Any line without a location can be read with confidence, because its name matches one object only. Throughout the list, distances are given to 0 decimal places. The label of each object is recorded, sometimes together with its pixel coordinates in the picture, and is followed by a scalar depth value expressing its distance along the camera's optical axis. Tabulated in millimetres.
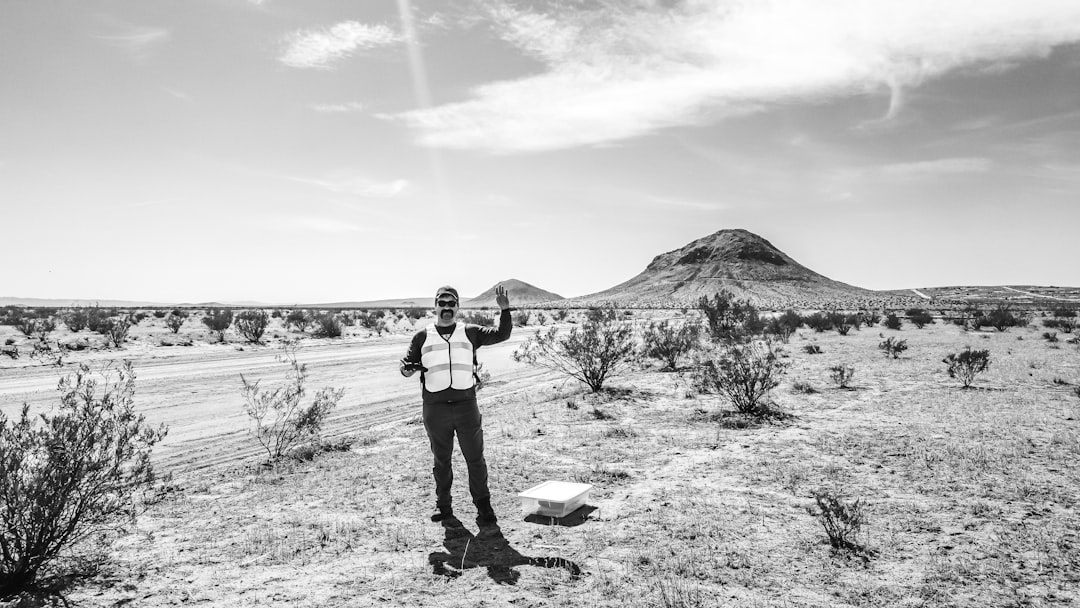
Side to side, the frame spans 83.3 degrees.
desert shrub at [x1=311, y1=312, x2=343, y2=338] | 31375
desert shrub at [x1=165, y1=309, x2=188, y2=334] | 30266
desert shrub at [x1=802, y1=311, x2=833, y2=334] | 34959
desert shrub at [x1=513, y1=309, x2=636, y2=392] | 13680
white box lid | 5590
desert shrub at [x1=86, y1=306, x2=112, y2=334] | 27328
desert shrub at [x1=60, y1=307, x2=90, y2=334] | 28081
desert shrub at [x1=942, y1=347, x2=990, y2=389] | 13078
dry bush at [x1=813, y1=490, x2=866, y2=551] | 4828
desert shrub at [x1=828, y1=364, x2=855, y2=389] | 13280
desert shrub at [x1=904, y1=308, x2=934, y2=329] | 37531
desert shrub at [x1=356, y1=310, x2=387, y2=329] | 37672
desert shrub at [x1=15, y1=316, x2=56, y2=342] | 24720
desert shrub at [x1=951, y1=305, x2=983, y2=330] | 35175
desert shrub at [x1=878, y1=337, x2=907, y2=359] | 18812
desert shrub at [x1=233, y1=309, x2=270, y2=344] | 27688
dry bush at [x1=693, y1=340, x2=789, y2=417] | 10586
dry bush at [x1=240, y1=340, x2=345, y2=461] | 8422
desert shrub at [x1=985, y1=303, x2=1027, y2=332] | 34053
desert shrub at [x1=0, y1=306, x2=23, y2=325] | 29297
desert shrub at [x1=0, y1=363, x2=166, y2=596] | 4305
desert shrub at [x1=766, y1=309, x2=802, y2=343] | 28250
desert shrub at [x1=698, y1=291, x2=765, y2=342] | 26359
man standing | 5316
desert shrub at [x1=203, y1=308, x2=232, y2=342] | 30109
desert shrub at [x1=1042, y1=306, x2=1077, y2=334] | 32600
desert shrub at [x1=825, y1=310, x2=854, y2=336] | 32344
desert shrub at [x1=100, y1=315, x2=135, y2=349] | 23306
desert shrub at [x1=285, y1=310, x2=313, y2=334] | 34138
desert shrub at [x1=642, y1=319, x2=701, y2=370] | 17578
